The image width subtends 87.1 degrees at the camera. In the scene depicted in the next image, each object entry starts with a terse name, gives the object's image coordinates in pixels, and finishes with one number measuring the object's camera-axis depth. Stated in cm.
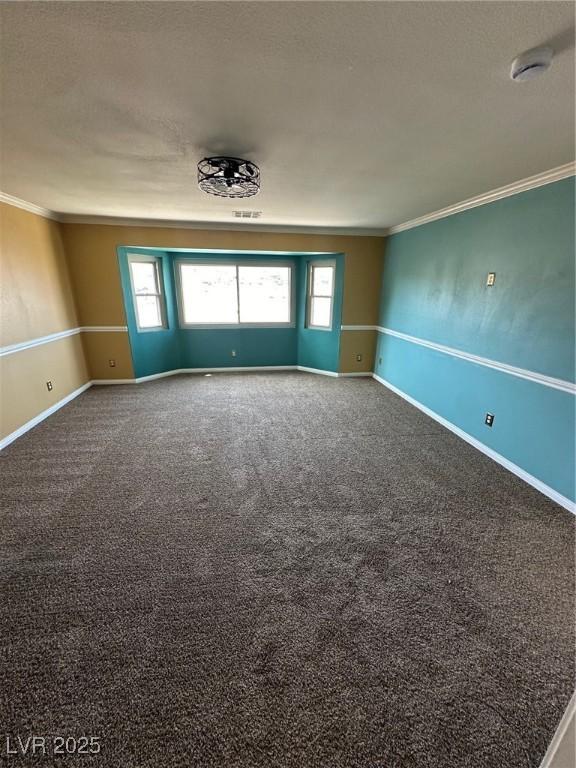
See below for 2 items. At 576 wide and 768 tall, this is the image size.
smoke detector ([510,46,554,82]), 107
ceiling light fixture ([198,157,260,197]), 198
